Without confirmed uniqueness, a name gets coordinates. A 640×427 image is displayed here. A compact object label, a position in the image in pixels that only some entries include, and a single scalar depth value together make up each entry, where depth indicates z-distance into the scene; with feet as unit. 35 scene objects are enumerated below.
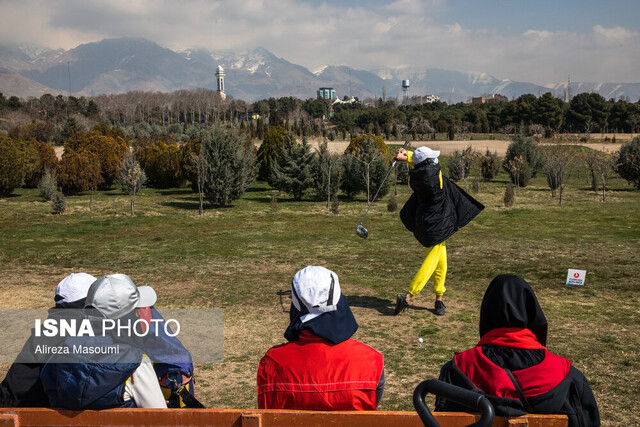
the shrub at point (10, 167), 81.71
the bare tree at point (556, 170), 78.38
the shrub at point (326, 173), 76.13
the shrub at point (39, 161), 91.81
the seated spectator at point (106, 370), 8.61
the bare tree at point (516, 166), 83.92
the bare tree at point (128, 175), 71.50
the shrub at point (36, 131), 163.12
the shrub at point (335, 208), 66.80
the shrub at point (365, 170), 77.87
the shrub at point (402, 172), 89.65
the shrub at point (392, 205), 65.40
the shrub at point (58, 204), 64.95
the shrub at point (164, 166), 98.99
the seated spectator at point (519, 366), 8.59
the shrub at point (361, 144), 85.69
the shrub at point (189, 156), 89.43
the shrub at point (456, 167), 94.90
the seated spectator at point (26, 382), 10.25
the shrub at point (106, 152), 95.55
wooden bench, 7.73
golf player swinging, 22.72
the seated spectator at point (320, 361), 9.19
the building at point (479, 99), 417.18
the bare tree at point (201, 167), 69.05
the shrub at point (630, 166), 80.18
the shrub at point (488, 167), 100.63
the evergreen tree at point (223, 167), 70.82
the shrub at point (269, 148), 96.31
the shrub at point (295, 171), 79.10
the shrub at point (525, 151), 104.17
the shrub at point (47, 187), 77.20
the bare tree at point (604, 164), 73.64
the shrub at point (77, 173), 86.22
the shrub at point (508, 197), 66.59
